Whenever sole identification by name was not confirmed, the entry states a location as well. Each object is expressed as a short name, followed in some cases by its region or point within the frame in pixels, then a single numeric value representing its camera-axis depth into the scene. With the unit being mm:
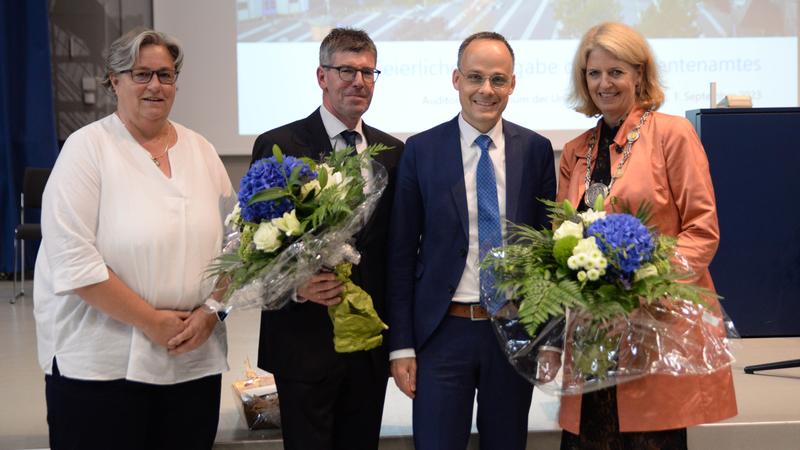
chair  6871
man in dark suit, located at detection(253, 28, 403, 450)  2453
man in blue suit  2350
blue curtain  7516
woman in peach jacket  2246
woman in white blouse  2240
